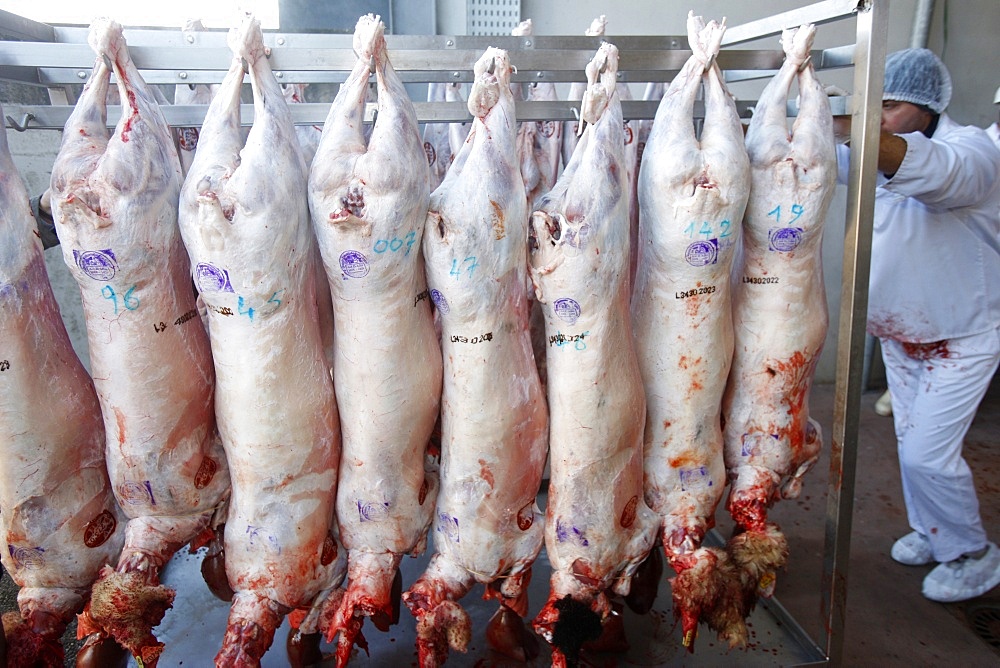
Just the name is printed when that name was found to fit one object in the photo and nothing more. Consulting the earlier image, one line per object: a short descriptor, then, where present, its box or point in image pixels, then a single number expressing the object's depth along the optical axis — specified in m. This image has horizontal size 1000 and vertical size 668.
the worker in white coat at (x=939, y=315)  3.01
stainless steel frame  1.65
